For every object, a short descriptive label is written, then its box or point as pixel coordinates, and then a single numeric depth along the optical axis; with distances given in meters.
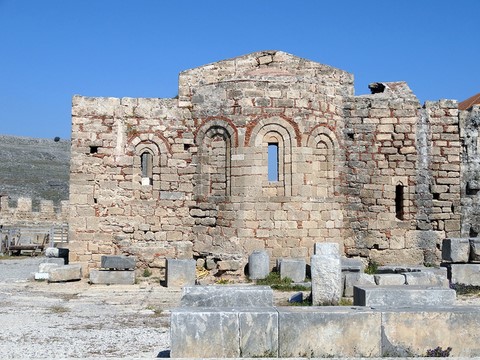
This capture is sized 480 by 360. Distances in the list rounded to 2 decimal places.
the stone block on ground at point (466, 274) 13.18
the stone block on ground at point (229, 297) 8.46
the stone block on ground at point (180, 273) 14.23
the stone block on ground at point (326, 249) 11.48
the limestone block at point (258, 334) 6.80
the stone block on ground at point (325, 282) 10.97
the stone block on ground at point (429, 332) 6.81
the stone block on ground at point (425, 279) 11.85
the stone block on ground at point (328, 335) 6.81
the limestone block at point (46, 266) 15.50
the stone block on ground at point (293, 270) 14.14
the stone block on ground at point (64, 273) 14.62
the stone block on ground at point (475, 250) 13.21
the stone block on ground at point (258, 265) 14.45
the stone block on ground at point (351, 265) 12.88
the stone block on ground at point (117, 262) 14.56
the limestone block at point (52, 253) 17.25
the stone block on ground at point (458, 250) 13.31
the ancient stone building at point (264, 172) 15.35
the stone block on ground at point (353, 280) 12.26
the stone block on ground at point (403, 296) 8.70
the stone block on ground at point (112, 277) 14.40
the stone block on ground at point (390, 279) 11.90
